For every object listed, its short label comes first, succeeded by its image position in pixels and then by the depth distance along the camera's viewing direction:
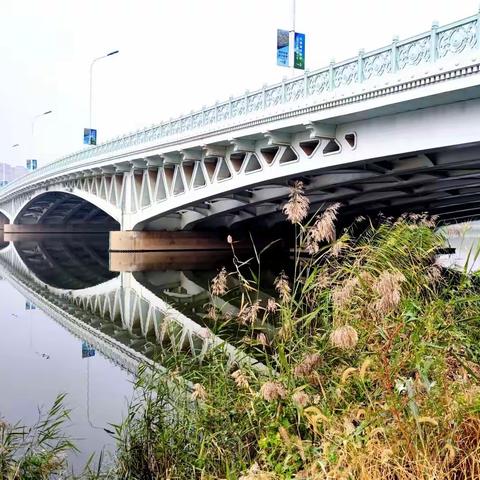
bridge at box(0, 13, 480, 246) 11.74
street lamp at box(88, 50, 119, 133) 34.69
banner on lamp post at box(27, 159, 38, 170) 63.51
